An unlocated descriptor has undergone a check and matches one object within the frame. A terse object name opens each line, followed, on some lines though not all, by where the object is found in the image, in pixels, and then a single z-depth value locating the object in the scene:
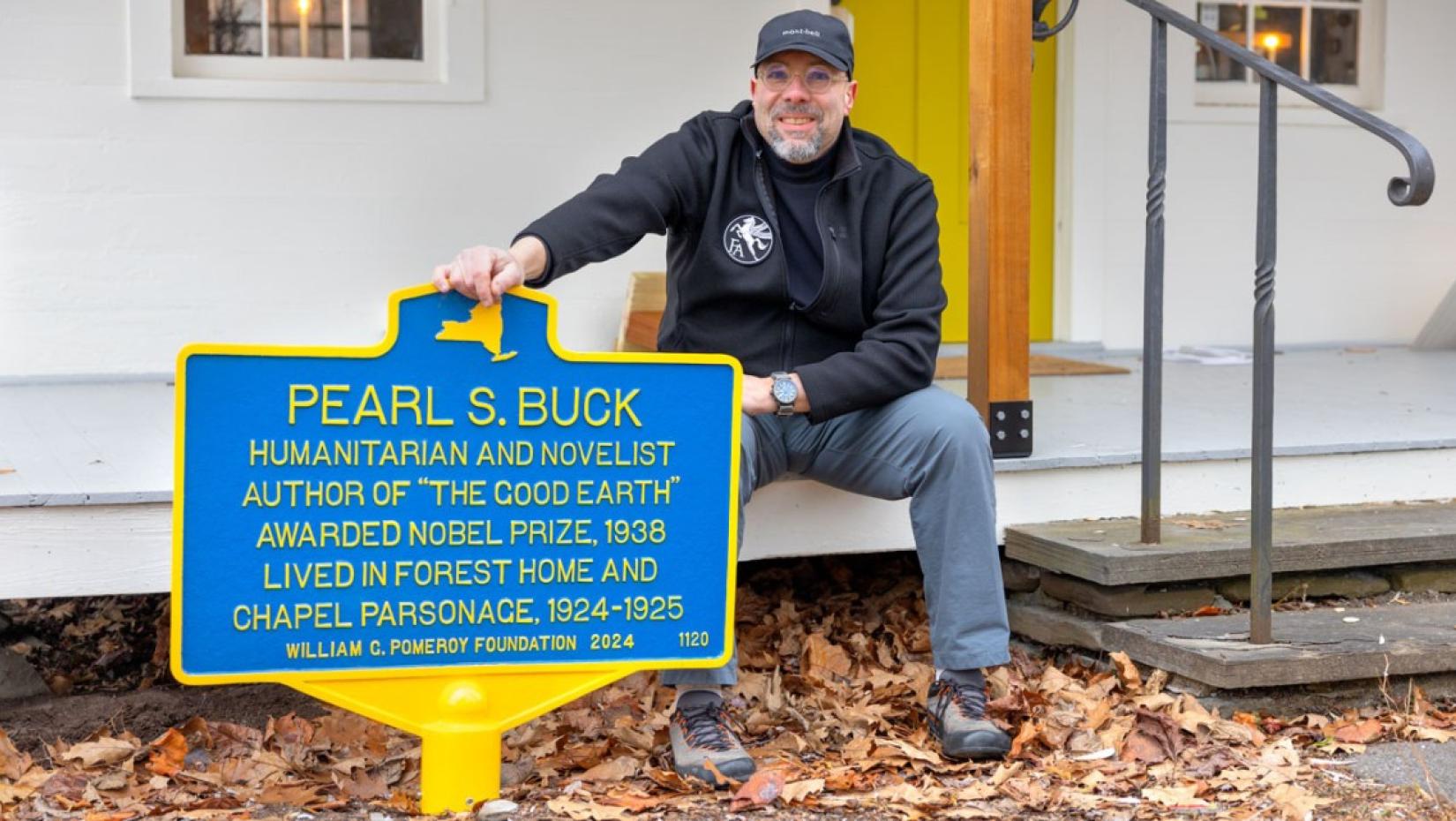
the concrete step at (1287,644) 3.61
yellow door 7.11
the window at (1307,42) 7.61
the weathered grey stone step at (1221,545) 4.00
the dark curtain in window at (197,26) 6.18
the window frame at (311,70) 6.05
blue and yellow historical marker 2.89
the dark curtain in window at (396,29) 6.41
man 3.50
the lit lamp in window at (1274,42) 7.74
